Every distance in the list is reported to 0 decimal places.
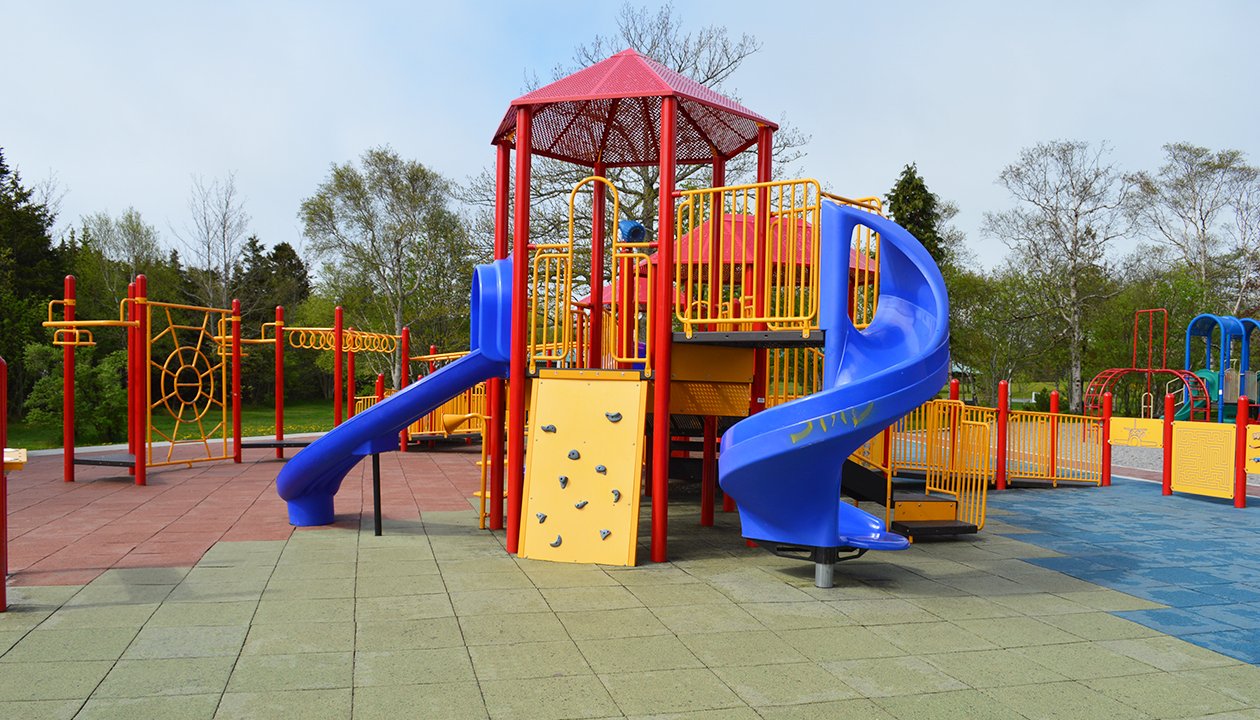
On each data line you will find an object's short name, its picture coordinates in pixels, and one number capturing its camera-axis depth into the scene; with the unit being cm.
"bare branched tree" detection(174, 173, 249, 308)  3244
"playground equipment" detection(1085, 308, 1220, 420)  3164
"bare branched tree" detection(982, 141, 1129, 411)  3391
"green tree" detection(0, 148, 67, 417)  3132
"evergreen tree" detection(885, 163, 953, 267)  3484
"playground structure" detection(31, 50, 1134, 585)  617
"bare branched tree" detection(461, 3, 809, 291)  2355
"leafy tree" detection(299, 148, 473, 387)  3331
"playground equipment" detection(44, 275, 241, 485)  1167
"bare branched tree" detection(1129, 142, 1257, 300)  3497
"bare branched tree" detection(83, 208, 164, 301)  4103
